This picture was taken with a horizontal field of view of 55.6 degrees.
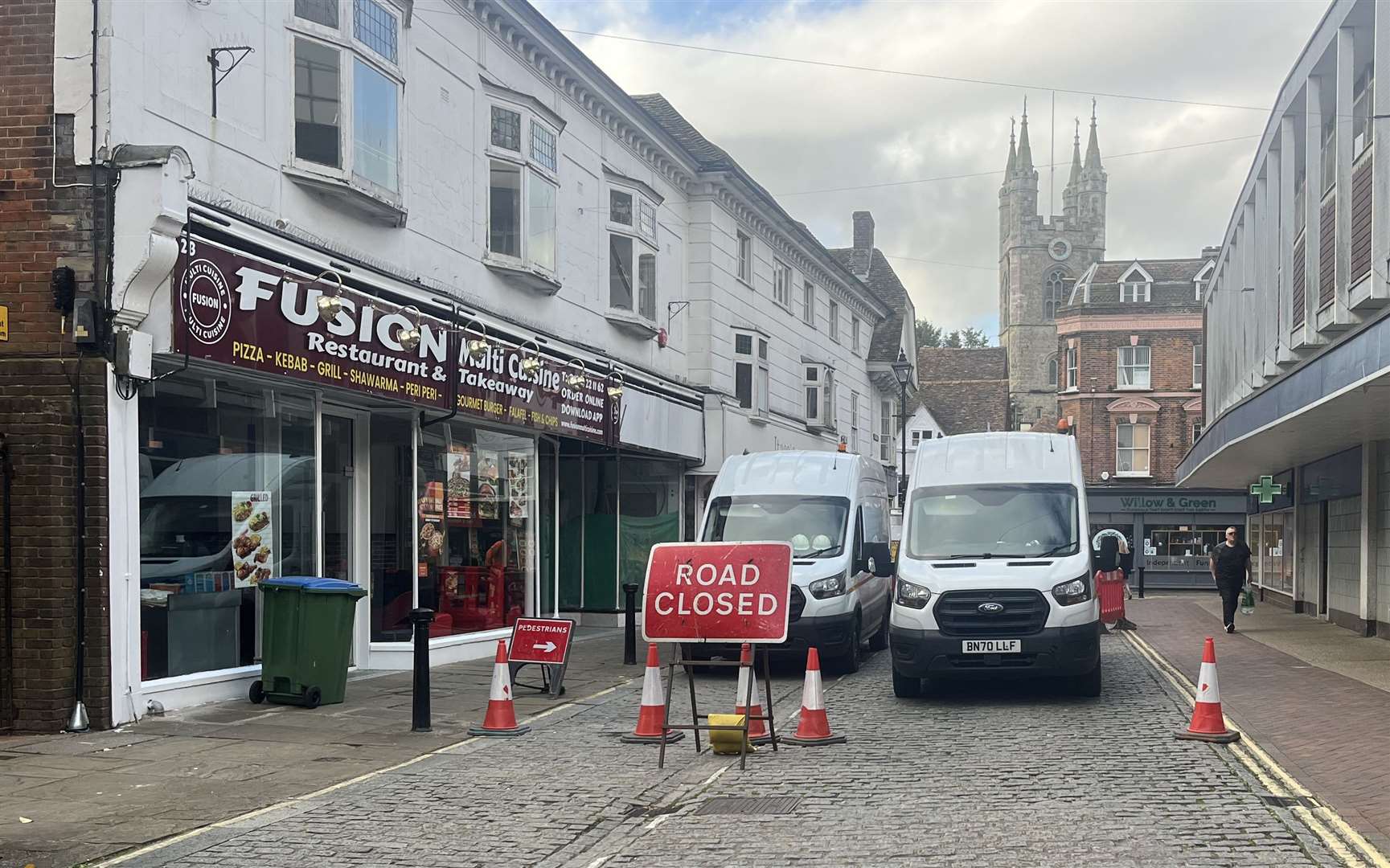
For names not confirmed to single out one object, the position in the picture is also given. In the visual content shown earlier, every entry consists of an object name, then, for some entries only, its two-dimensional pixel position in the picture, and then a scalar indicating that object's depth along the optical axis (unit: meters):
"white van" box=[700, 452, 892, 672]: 14.87
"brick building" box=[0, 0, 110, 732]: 10.18
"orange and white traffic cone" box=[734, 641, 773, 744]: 9.62
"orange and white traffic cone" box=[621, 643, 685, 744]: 10.37
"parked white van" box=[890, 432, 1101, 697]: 12.41
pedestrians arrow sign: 12.78
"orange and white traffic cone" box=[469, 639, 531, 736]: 10.67
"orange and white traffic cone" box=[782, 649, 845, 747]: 10.17
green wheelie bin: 11.88
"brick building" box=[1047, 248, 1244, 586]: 53.41
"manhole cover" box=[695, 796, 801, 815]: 7.79
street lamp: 32.88
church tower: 99.12
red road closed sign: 9.49
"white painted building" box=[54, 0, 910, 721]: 10.89
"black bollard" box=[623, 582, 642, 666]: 16.14
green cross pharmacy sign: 27.06
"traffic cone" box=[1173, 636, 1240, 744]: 10.13
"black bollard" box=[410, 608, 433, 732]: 10.71
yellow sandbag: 9.59
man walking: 22.61
